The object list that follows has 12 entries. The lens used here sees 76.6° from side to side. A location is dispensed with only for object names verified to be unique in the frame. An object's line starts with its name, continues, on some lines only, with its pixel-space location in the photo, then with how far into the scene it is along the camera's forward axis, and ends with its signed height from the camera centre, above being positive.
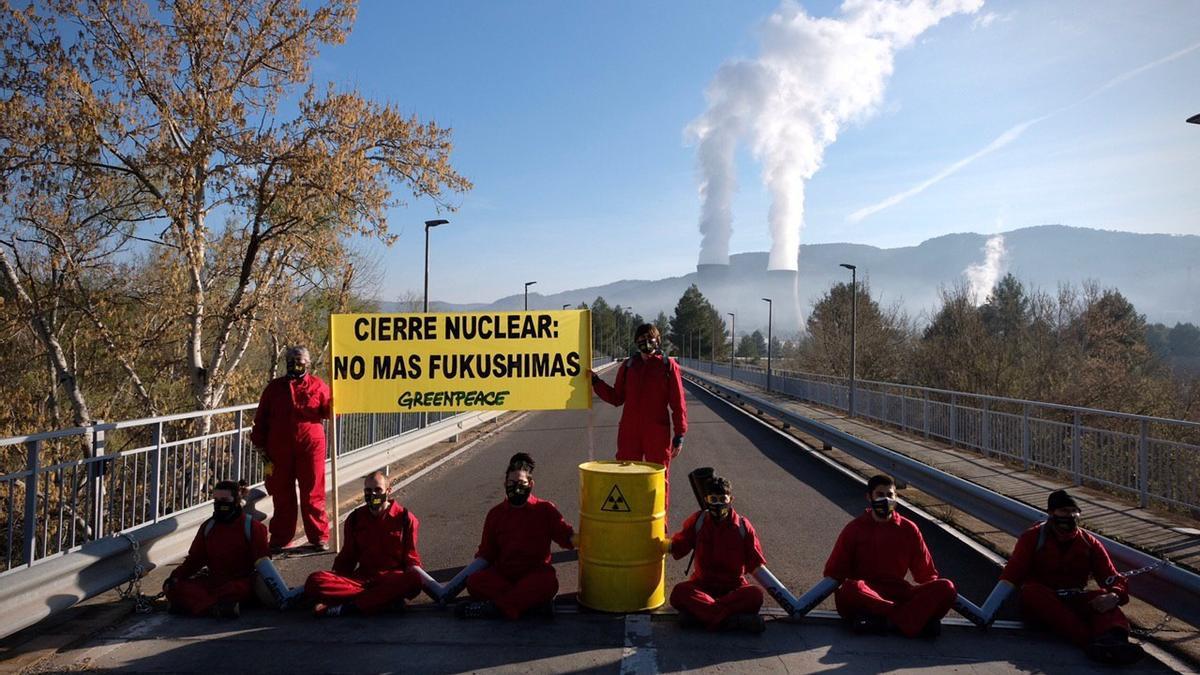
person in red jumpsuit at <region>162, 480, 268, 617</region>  5.21 -1.39
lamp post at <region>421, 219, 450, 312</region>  22.97 +3.84
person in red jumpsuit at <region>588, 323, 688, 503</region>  6.70 -0.48
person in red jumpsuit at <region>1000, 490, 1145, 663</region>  4.60 -1.44
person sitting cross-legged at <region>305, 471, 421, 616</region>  5.26 -1.40
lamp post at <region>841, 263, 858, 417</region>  21.39 +0.26
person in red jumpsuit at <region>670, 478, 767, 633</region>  4.86 -1.40
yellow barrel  5.14 -1.28
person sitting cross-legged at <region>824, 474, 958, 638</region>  4.73 -1.44
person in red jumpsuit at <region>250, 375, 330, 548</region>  6.60 -0.84
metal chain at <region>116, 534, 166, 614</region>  5.18 -1.71
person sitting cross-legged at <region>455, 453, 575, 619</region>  5.09 -1.41
